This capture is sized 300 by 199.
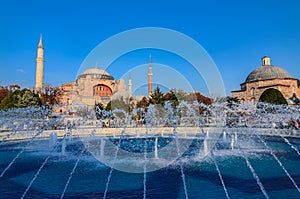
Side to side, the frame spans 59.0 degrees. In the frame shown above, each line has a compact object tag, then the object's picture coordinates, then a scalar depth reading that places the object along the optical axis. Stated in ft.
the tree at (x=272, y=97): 84.20
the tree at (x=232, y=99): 114.70
